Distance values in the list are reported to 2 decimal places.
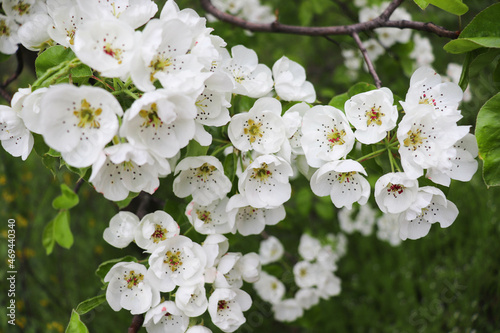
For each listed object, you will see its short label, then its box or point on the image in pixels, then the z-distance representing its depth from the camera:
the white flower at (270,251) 0.90
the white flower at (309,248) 0.91
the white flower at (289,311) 0.88
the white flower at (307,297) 0.88
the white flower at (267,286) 0.90
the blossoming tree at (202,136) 0.59
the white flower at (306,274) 0.88
